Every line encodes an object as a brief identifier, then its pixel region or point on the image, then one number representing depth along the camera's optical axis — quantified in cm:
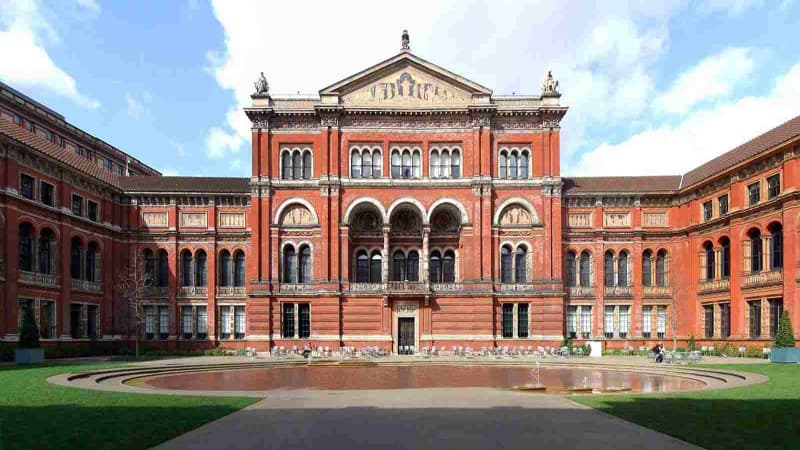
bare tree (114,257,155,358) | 4988
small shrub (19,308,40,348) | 3634
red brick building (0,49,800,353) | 5016
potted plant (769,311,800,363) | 3441
